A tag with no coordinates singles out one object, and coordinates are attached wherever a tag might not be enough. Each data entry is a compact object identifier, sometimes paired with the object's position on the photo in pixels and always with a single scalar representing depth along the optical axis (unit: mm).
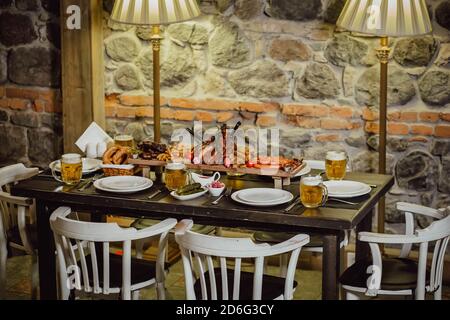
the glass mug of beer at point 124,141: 4164
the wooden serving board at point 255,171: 3719
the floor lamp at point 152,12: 4531
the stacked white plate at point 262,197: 3449
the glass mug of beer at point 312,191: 3396
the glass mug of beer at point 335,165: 3799
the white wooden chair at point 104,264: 3316
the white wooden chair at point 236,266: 3127
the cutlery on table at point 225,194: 3527
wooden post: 5016
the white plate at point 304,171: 3859
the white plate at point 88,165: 3993
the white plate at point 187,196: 3559
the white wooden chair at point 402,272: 3377
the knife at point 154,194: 3614
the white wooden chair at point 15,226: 3973
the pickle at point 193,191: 3585
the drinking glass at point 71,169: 3766
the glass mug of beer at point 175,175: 3658
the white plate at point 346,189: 3566
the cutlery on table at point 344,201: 3490
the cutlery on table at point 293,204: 3408
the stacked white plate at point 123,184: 3670
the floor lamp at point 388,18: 4148
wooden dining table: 3340
